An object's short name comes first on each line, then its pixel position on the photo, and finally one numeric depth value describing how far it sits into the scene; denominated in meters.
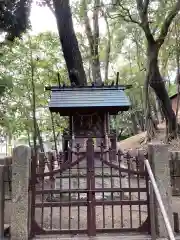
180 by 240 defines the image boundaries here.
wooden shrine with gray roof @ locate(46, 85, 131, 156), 5.49
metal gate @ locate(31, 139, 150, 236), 3.19
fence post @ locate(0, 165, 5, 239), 3.19
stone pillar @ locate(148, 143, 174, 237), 3.18
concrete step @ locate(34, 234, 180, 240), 3.05
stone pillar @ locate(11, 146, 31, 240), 3.11
